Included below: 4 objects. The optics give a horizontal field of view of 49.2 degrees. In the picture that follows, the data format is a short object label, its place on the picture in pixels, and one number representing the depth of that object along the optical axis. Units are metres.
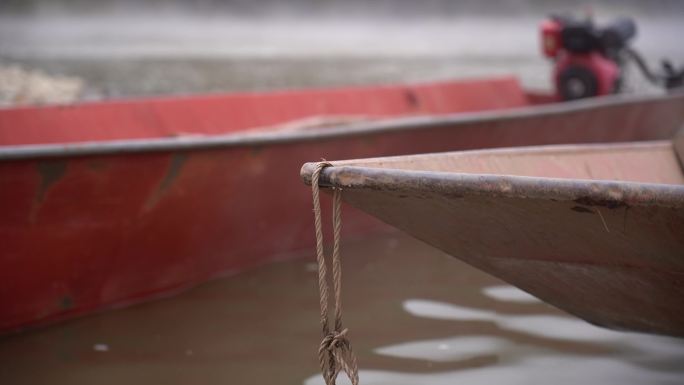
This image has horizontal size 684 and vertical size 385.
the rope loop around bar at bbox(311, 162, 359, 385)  1.96
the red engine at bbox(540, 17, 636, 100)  6.07
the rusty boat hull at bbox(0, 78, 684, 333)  3.08
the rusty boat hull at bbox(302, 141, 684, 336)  1.89
